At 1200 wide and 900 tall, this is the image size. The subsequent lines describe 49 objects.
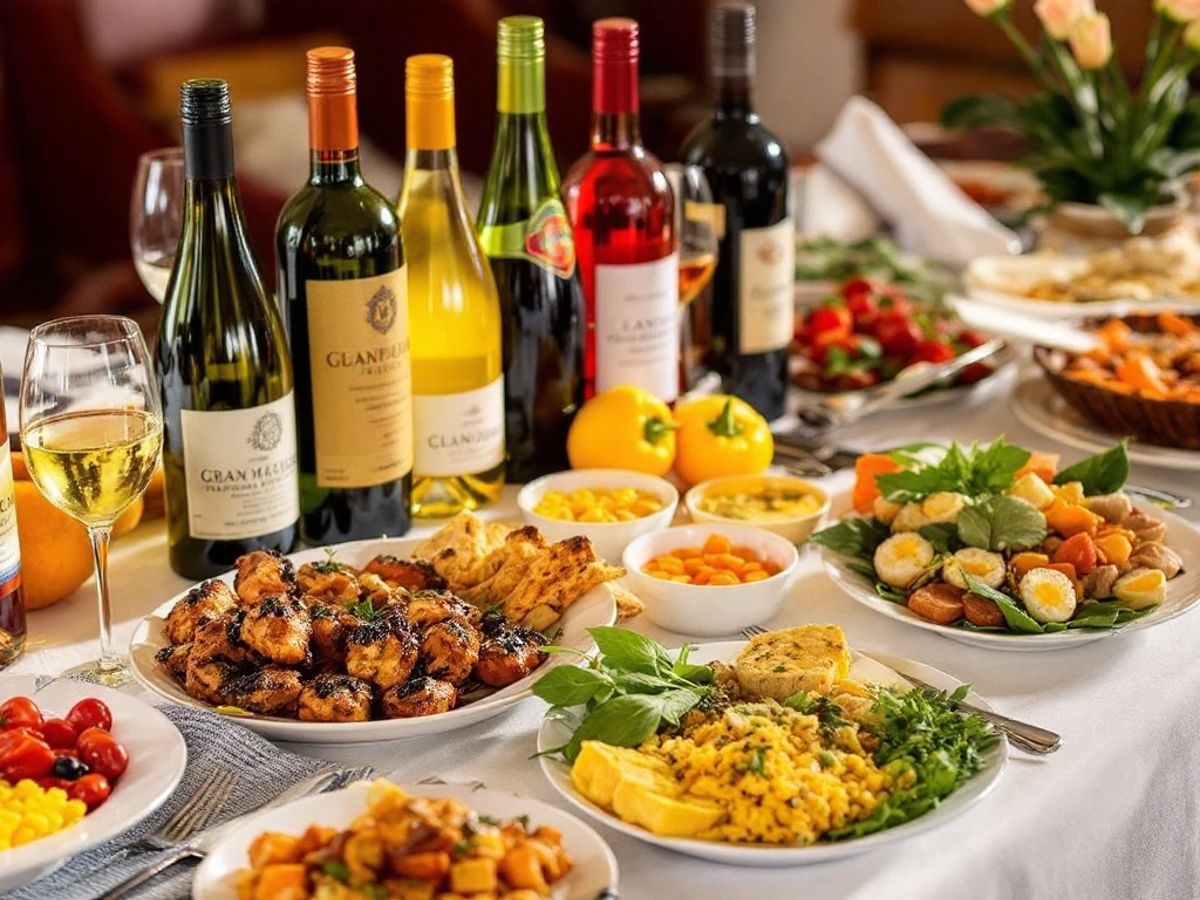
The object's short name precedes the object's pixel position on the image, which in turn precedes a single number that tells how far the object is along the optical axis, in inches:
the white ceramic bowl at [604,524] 59.6
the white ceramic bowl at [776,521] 61.2
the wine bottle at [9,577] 49.4
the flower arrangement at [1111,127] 100.6
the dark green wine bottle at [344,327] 56.4
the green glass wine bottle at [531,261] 65.4
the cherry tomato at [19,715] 43.3
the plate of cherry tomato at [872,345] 78.7
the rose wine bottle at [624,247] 66.5
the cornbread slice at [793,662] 45.7
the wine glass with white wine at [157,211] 73.8
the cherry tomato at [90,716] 43.8
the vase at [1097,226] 103.7
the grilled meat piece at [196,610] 49.1
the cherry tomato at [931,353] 79.1
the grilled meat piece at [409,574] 53.2
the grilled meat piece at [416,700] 45.5
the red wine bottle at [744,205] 70.1
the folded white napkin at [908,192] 101.8
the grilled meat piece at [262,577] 49.6
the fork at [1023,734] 46.2
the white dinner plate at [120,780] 38.0
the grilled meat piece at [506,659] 47.7
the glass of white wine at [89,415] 47.6
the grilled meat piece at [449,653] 47.0
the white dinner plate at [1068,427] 68.6
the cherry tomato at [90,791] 40.5
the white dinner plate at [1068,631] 51.8
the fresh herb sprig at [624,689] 43.3
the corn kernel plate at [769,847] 38.8
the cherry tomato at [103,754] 41.8
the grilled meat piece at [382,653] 46.1
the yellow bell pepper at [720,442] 66.0
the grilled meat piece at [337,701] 45.2
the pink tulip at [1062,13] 94.1
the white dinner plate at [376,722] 45.0
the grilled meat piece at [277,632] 46.1
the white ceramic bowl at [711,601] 53.7
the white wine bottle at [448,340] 63.0
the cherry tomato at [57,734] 43.3
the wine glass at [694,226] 69.7
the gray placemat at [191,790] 39.5
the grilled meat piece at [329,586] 50.8
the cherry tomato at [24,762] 41.0
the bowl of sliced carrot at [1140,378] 69.0
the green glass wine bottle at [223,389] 55.7
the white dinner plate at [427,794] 36.8
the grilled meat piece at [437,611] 48.6
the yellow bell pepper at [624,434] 65.2
